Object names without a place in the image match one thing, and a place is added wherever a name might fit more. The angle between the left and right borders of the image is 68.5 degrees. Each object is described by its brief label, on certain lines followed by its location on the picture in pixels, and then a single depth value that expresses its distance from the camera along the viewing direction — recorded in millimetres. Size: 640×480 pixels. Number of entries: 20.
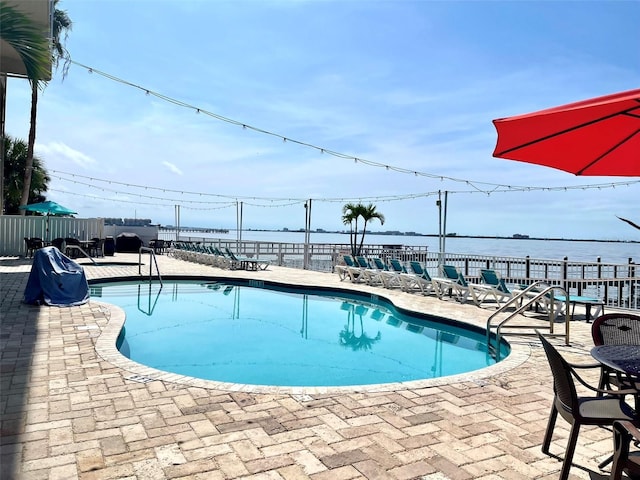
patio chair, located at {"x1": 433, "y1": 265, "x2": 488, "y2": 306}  8258
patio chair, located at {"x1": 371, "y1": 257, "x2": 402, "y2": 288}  10766
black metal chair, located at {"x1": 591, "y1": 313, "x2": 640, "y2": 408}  3043
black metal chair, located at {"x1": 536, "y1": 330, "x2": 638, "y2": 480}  2125
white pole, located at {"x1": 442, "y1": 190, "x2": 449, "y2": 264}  12477
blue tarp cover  7050
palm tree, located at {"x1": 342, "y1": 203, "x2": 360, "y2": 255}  20016
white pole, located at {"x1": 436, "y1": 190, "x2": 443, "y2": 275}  12511
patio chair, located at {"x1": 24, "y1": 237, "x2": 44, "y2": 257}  14219
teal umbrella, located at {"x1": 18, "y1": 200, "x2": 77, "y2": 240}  14656
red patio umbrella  2488
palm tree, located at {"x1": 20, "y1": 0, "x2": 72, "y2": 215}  16531
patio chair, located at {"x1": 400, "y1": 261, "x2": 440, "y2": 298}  9586
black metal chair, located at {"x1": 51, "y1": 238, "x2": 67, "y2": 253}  14882
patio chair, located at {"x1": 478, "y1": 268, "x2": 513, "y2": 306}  7824
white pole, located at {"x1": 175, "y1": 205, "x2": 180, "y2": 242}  26856
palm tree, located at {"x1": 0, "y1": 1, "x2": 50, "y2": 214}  5361
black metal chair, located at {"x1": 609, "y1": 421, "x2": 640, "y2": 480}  1881
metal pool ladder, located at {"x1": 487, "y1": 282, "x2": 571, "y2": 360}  5438
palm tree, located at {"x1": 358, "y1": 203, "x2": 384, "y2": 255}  19906
